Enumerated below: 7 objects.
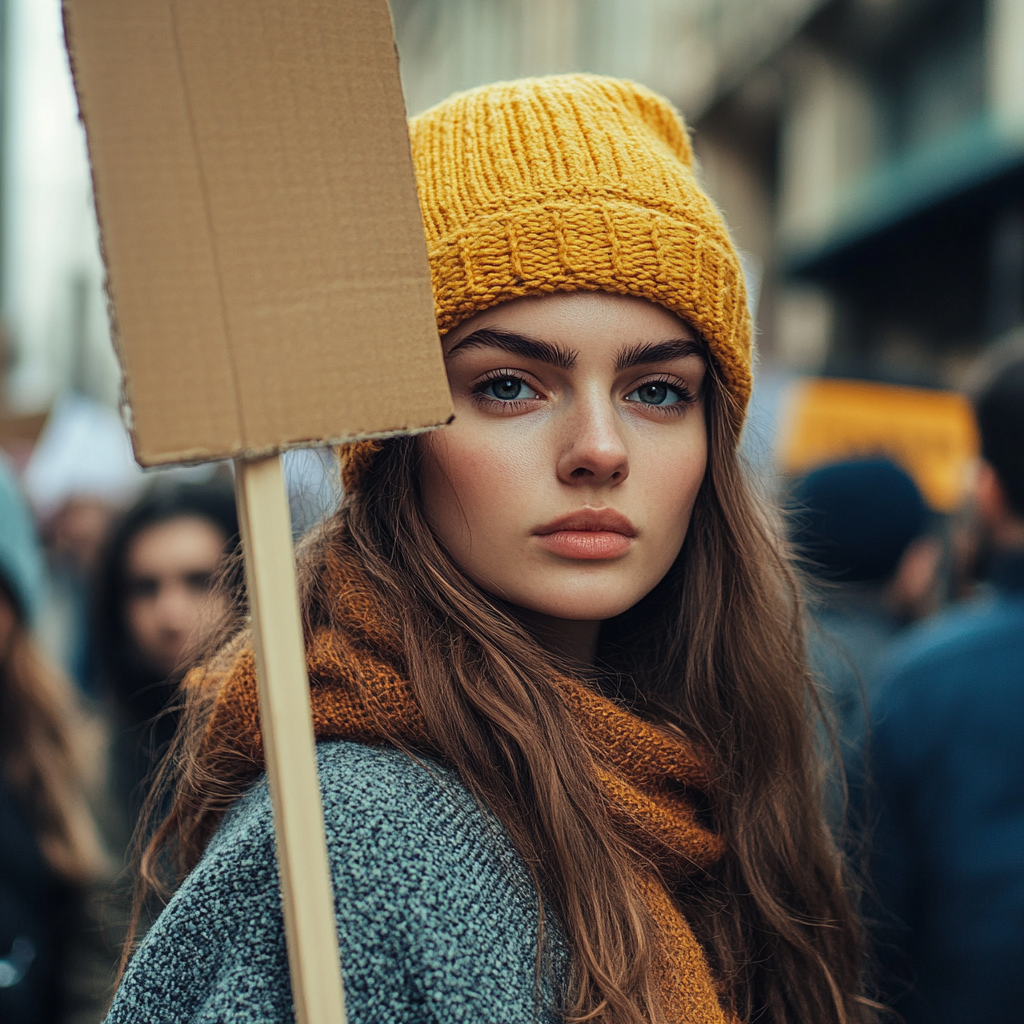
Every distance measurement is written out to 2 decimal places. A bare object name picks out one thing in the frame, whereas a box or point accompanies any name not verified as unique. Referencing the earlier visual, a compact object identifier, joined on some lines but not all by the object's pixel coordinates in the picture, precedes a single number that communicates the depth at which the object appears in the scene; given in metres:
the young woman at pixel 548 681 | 1.18
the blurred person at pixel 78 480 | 6.47
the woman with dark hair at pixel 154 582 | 3.44
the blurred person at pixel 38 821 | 2.67
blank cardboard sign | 0.99
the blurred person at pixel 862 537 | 3.35
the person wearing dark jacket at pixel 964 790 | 2.26
